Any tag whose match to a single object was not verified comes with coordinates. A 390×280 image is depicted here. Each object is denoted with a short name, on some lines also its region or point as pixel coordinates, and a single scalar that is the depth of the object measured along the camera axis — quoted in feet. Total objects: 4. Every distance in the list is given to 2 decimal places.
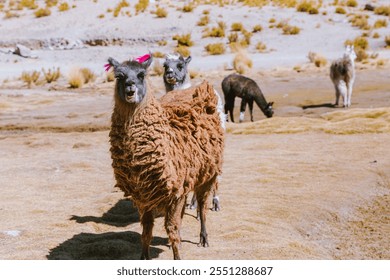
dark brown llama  48.24
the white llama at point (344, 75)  51.93
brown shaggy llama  15.49
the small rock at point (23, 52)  88.53
